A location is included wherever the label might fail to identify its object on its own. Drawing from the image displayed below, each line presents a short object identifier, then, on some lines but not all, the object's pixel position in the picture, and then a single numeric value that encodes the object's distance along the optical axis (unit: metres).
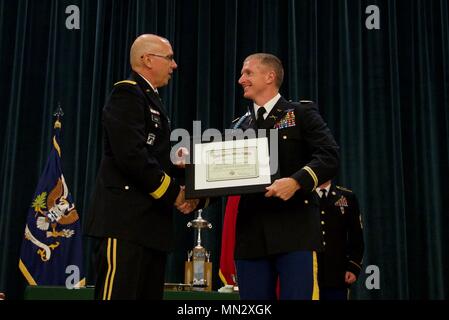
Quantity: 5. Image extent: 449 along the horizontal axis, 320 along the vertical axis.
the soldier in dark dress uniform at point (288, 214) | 2.36
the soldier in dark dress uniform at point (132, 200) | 2.24
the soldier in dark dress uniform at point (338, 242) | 3.93
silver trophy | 4.15
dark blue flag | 4.72
